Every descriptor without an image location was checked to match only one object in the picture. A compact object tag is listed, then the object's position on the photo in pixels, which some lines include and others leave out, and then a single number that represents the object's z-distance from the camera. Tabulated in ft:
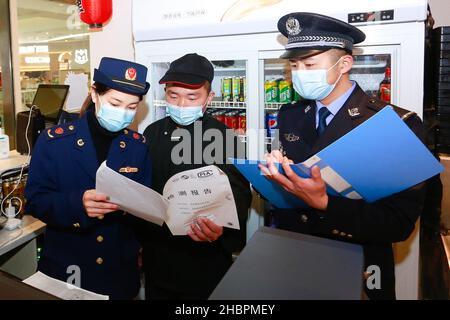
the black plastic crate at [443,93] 6.11
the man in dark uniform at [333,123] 4.22
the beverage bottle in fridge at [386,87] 6.46
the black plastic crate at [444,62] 6.06
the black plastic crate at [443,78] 6.10
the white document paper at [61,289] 2.90
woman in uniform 5.13
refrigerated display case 5.67
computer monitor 9.27
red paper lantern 8.57
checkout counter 6.37
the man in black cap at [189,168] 5.72
